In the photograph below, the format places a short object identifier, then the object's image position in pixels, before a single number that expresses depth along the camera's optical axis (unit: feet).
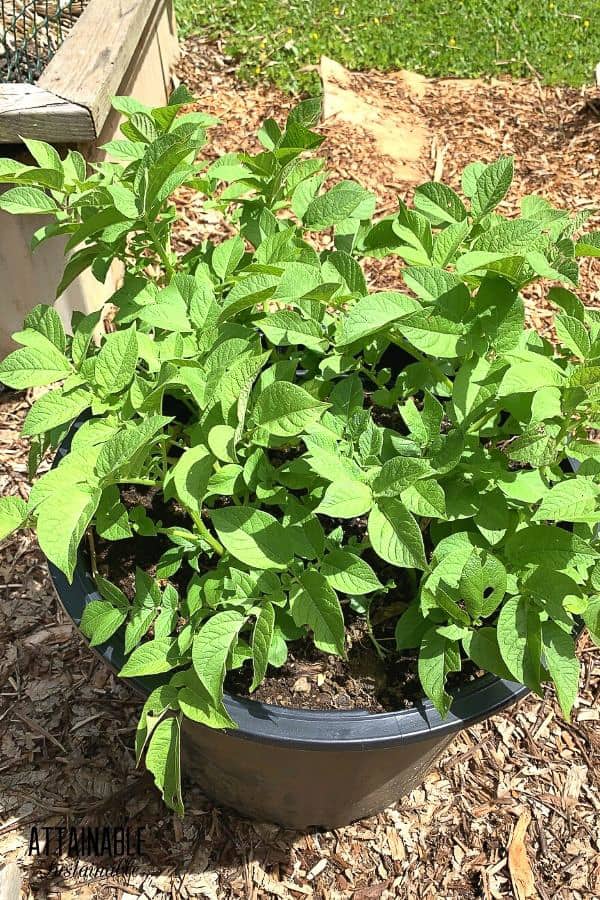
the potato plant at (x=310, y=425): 3.26
